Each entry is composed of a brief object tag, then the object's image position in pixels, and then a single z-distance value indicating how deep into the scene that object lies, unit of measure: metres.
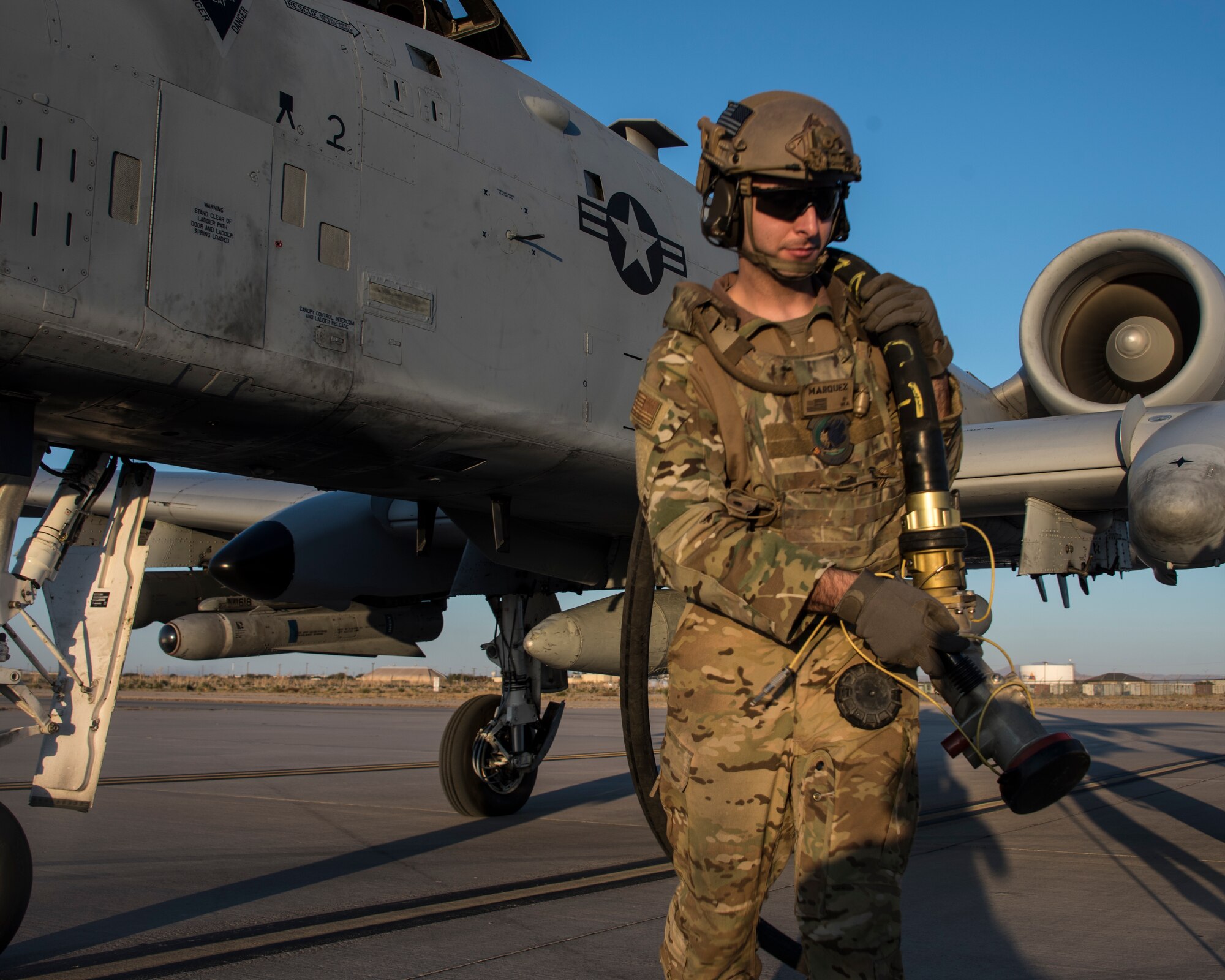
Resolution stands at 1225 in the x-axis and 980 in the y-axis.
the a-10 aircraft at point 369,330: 4.07
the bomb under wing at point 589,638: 6.78
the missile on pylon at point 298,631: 8.66
